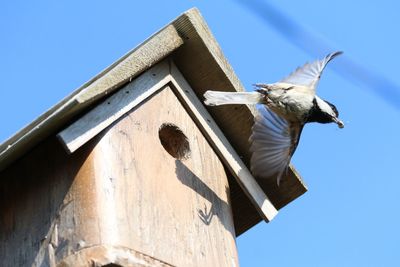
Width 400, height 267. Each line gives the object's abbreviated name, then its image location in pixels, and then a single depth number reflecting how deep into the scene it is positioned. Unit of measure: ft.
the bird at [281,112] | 26.53
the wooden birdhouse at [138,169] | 21.17
